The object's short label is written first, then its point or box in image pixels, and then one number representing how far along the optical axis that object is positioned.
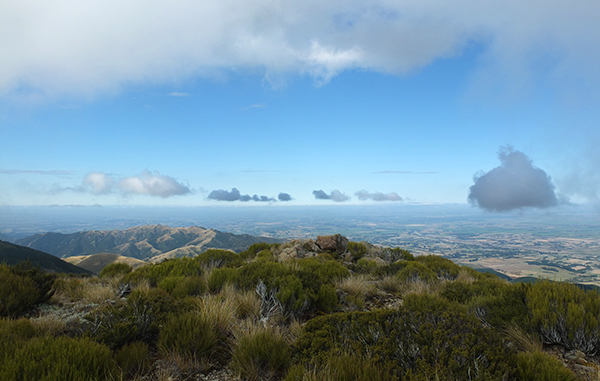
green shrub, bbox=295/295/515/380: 2.97
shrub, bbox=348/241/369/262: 15.88
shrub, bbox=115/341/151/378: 3.32
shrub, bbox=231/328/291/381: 3.42
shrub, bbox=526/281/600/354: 3.82
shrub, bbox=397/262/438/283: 9.12
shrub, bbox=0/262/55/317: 5.40
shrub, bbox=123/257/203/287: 8.51
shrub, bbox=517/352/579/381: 2.87
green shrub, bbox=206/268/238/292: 7.27
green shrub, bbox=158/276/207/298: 6.62
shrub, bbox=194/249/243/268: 11.57
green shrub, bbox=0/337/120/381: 2.61
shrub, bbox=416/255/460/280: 11.58
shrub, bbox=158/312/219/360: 3.69
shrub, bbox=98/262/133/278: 11.19
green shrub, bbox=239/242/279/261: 14.13
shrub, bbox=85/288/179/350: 3.87
